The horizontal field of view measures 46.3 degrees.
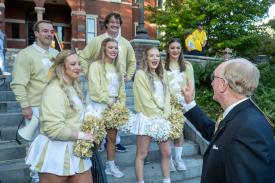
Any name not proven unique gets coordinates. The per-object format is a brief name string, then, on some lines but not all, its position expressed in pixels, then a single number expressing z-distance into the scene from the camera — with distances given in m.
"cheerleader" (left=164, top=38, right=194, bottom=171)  4.77
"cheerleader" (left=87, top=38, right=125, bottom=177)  4.13
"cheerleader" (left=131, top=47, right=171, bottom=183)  4.07
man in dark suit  1.79
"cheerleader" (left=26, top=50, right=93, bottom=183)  2.84
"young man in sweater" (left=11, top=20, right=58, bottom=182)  3.64
